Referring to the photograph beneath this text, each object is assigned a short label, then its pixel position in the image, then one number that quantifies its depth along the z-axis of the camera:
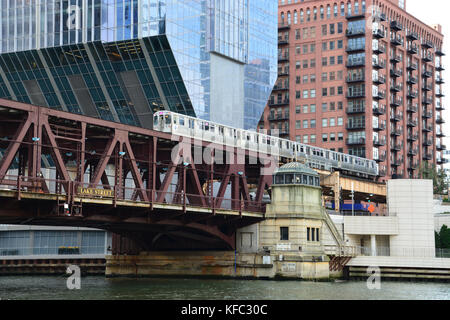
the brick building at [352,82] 160.38
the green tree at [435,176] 164.62
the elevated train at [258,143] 83.62
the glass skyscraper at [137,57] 113.94
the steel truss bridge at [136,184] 60.69
